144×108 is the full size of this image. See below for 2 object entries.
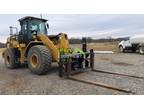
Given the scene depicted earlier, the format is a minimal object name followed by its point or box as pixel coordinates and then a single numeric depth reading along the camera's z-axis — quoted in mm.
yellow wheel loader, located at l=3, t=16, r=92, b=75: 4646
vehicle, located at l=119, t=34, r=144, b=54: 11771
